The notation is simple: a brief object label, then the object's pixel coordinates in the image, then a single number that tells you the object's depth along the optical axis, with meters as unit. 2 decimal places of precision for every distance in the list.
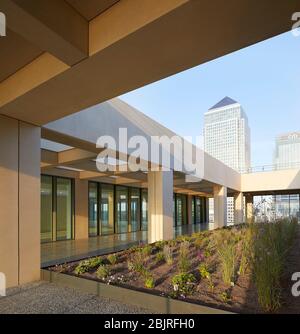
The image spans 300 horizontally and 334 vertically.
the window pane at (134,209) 16.64
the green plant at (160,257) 5.84
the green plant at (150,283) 4.17
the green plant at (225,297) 3.54
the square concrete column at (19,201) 4.73
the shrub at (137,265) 4.93
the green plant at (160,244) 7.18
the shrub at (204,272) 4.47
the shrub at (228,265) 4.21
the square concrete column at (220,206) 16.48
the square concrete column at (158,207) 9.73
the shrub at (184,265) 4.91
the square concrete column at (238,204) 20.32
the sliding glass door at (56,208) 11.34
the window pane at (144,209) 17.72
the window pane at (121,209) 15.52
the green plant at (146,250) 6.29
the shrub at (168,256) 5.59
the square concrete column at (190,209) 23.32
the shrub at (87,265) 5.04
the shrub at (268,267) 3.35
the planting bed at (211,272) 3.51
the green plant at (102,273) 4.71
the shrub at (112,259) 5.69
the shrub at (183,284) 3.85
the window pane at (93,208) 13.46
